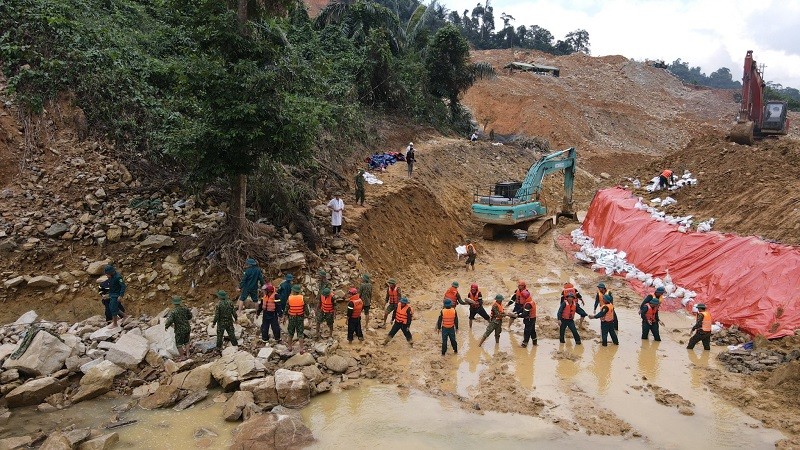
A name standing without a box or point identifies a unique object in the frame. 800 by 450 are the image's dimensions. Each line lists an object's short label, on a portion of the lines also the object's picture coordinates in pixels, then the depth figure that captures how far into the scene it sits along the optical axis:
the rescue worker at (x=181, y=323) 9.21
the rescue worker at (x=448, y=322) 10.24
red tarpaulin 10.91
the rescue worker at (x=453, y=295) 11.34
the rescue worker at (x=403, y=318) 10.50
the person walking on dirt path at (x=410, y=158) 18.62
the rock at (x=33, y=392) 8.13
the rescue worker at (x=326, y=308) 10.38
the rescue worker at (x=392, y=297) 11.36
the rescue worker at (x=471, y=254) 15.94
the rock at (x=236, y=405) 7.97
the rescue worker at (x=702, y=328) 10.56
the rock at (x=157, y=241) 11.23
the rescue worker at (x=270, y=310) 9.80
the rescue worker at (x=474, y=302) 11.55
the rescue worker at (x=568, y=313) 10.81
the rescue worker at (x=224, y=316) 9.40
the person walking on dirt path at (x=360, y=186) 15.25
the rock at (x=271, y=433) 7.32
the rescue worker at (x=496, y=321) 10.75
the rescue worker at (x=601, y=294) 10.99
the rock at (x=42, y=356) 8.47
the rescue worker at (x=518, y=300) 11.24
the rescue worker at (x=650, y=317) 11.05
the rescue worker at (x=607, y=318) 10.74
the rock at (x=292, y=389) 8.52
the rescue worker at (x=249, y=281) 10.56
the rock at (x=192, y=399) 8.28
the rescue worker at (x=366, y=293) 11.35
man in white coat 13.65
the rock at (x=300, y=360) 9.31
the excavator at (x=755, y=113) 21.44
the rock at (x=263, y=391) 8.44
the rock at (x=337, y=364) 9.49
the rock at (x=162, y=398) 8.30
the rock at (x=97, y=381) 8.39
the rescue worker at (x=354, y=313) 10.39
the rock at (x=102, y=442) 7.23
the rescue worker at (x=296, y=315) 9.91
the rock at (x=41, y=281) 10.30
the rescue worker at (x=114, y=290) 9.82
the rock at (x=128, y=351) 8.99
